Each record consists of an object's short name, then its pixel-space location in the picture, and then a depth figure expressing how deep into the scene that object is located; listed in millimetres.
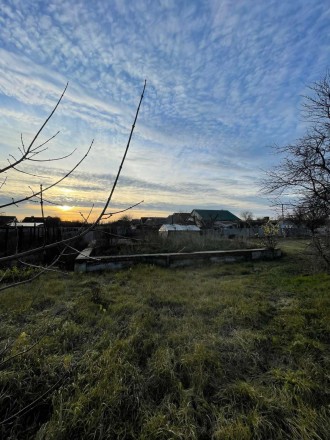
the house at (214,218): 48212
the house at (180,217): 46772
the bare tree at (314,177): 6719
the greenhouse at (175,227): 26822
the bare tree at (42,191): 996
